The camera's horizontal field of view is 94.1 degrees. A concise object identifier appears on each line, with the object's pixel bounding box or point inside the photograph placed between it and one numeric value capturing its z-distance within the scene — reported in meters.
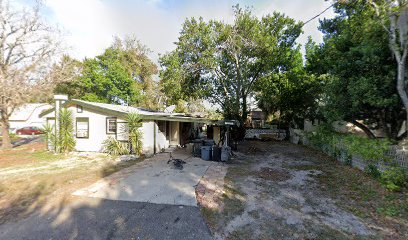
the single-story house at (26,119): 29.39
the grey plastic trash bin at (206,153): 9.76
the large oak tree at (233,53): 16.30
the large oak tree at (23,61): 11.86
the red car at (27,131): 23.35
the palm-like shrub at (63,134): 10.84
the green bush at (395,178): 5.39
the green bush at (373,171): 6.43
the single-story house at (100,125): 10.74
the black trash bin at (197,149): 10.62
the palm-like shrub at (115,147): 10.39
